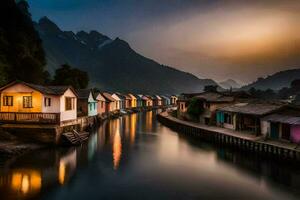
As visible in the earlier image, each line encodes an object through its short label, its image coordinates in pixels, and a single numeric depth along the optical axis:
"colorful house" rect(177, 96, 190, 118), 65.44
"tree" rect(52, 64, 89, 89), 71.81
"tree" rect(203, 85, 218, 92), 90.26
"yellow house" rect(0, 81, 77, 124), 35.69
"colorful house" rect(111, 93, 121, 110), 95.19
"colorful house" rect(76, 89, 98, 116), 60.84
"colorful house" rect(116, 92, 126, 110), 104.69
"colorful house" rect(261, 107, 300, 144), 31.84
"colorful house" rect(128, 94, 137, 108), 118.53
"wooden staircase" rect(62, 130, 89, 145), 36.75
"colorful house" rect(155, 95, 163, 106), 154.40
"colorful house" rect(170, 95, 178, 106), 175.88
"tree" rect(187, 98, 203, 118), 56.75
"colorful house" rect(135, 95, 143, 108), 128.21
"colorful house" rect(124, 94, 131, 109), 111.76
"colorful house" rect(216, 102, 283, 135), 37.78
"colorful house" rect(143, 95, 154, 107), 136.25
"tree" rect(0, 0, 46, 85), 65.28
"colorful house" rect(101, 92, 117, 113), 82.12
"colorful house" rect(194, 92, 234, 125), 52.25
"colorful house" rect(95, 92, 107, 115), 72.88
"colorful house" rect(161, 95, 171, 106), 164.23
